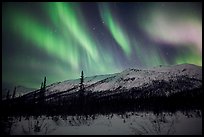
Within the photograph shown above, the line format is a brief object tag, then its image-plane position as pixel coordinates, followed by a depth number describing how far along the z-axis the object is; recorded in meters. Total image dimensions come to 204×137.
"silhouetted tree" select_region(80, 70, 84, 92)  35.75
